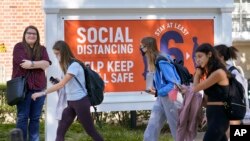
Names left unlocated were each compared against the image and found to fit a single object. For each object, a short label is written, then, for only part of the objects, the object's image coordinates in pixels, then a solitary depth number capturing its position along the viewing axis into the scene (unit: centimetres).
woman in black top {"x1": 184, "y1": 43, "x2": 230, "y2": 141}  998
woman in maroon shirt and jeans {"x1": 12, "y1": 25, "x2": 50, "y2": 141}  1269
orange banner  1388
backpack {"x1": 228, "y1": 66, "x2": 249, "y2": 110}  1101
